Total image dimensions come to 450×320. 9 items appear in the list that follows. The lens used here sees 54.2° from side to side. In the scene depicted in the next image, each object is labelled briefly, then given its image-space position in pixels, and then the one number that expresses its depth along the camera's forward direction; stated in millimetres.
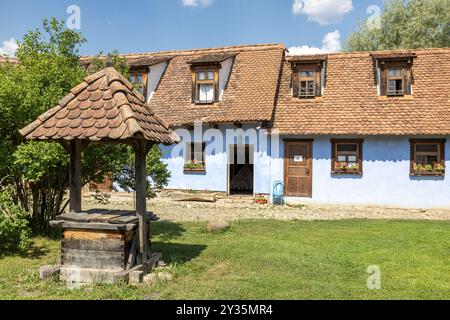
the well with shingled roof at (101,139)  6422
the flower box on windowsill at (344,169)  16750
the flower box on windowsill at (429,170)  15984
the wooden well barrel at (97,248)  6508
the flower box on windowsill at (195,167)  18219
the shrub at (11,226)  8141
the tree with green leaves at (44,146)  8625
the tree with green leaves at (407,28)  26375
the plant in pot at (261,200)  17398
